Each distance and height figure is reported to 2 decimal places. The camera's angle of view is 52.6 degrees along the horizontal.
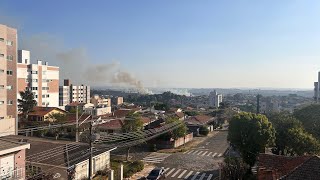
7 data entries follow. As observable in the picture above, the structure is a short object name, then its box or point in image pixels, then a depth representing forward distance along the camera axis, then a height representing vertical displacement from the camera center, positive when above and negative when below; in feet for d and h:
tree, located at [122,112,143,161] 80.58 -10.48
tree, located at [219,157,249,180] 52.90 -14.12
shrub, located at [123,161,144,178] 60.25 -16.52
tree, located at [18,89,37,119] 122.52 -7.84
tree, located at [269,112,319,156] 59.93 -10.46
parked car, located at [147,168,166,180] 56.54 -16.16
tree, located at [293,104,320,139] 78.22 -9.05
